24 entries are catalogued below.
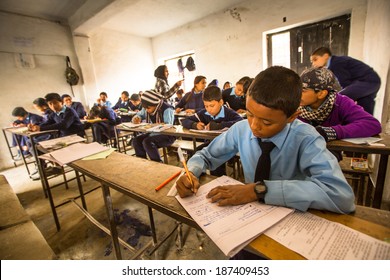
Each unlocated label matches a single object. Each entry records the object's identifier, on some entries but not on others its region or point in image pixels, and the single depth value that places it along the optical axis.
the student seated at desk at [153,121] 2.71
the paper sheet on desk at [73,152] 1.35
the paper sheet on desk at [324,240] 0.45
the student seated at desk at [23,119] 4.36
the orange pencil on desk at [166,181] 0.84
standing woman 3.32
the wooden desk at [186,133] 1.87
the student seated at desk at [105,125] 4.32
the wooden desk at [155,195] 0.50
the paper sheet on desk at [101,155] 1.36
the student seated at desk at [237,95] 3.59
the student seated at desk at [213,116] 2.00
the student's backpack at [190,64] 6.88
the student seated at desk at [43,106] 3.86
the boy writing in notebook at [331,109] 1.35
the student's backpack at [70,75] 5.48
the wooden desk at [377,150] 1.18
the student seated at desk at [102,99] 6.09
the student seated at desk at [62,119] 3.12
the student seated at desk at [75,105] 4.93
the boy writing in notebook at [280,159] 0.59
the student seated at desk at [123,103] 6.42
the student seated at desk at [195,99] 4.24
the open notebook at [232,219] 0.50
